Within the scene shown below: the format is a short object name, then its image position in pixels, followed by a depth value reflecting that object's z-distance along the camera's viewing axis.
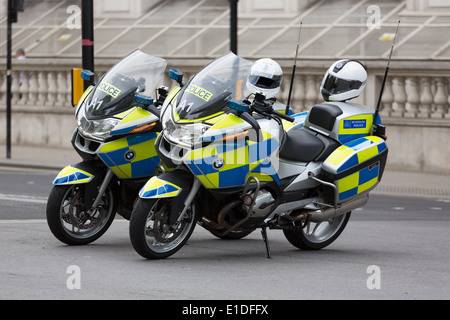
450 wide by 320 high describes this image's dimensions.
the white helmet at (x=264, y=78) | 18.97
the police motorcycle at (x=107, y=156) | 19.31
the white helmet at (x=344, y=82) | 19.83
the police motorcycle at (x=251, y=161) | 17.83
